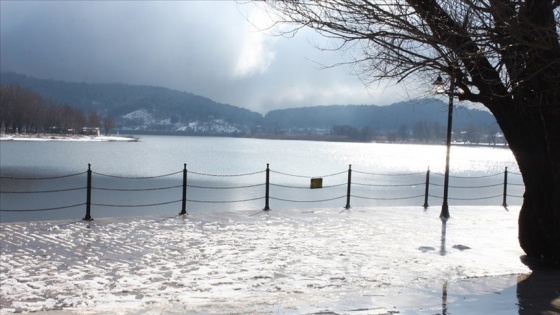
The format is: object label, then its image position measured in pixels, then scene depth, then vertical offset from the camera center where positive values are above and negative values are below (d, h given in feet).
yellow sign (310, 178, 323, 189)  58.54 -4.48
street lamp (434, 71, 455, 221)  53.01 -2.92
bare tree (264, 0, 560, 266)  24.67 +3.66
